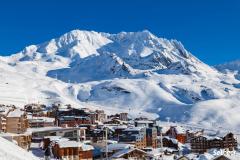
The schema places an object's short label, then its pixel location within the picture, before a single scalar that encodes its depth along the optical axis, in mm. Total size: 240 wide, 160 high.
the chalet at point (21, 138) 85988
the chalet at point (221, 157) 68150
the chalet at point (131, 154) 96000
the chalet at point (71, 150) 88312
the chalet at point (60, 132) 115625
